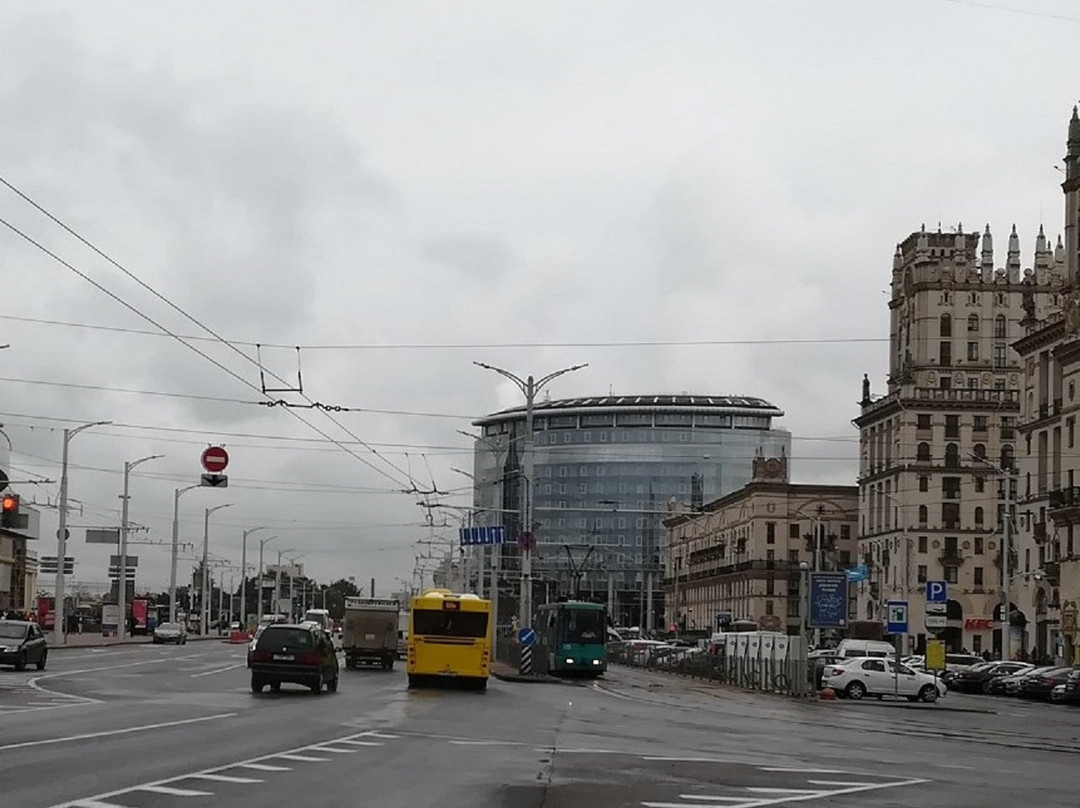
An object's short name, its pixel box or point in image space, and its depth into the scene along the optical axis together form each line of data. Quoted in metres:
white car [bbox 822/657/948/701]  56.16
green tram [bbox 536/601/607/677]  70.31
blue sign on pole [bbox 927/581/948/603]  57.94
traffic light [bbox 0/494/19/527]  40.22
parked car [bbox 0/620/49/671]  49.94
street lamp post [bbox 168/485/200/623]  109.12
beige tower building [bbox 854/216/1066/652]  118.44
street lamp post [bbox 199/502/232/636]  124.50
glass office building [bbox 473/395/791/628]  192.38
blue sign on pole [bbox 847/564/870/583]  95.00
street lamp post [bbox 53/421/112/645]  77.62
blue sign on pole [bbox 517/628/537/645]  60.67
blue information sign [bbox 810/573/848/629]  55.97
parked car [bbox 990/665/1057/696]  65.50
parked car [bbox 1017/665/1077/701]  62.66
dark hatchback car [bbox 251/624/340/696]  40.84
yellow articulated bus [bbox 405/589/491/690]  48.78
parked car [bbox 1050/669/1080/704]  61.06
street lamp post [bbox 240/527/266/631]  151.79
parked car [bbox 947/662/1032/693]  70.06
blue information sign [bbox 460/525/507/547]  73.44
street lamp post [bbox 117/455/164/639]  93.00
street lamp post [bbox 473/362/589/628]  61.34
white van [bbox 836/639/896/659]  67.75
